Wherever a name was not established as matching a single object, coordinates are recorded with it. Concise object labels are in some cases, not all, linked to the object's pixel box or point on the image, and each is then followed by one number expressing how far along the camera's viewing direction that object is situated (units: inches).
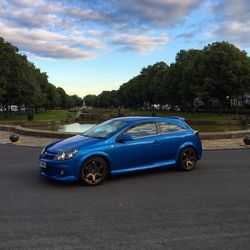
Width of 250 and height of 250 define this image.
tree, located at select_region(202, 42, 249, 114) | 1443.5
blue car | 229.3
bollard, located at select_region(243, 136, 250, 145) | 431.5
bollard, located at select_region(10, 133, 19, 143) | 483.6
